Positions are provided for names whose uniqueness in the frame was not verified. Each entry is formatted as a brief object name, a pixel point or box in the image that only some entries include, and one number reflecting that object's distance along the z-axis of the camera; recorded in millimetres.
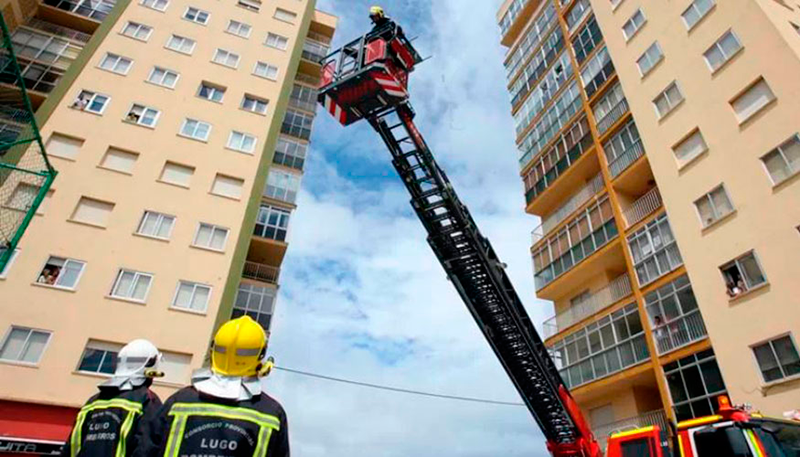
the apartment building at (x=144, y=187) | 16859
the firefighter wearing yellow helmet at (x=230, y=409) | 2965
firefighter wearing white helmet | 4012
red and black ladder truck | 12039
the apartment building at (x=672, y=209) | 14766
